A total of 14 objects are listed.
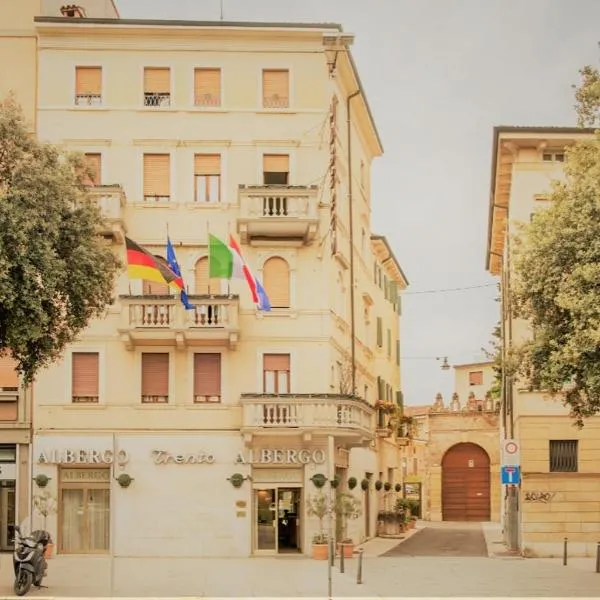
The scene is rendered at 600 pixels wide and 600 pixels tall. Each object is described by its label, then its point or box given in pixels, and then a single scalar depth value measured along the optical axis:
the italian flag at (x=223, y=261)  35.53
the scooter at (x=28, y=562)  26.70
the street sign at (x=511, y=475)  37.72
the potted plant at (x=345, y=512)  39.04
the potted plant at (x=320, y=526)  38.53
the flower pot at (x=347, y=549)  38.76
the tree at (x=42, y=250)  27.19
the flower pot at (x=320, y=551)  38.43
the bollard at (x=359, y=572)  30.11
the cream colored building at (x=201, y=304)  39.97
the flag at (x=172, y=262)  35.94
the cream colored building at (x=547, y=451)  40.38
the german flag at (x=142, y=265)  32.66
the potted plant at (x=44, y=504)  39.22
